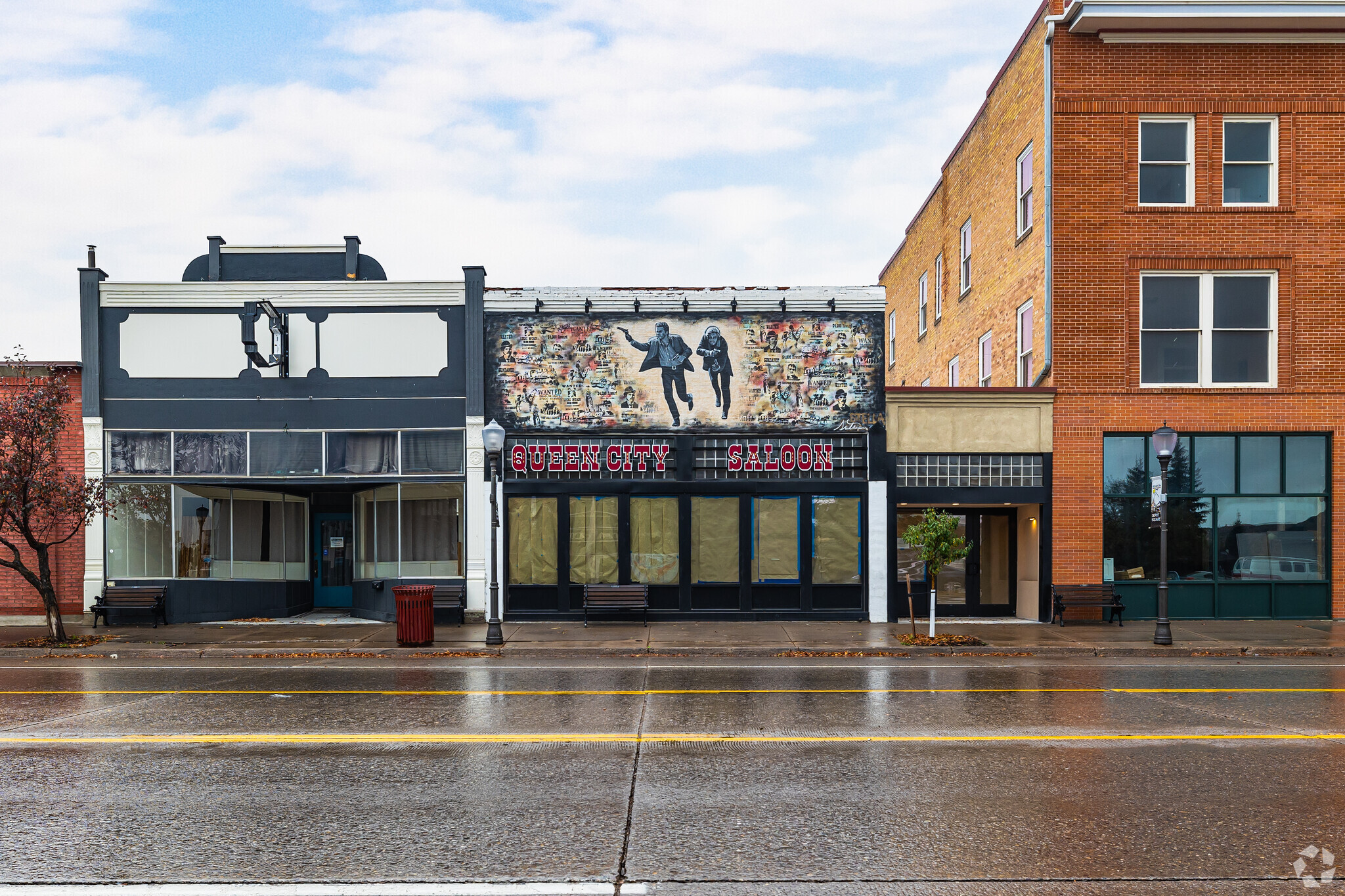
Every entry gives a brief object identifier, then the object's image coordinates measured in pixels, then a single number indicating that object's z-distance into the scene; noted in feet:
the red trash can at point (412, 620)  52.75
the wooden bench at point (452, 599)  61.36
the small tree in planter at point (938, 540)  53.01
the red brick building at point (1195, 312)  60.90
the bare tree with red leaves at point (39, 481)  52.75
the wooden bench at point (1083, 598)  59.67
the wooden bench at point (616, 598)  60.18
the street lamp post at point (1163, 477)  52.42
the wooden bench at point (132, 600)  61.00
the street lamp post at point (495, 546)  52.31
